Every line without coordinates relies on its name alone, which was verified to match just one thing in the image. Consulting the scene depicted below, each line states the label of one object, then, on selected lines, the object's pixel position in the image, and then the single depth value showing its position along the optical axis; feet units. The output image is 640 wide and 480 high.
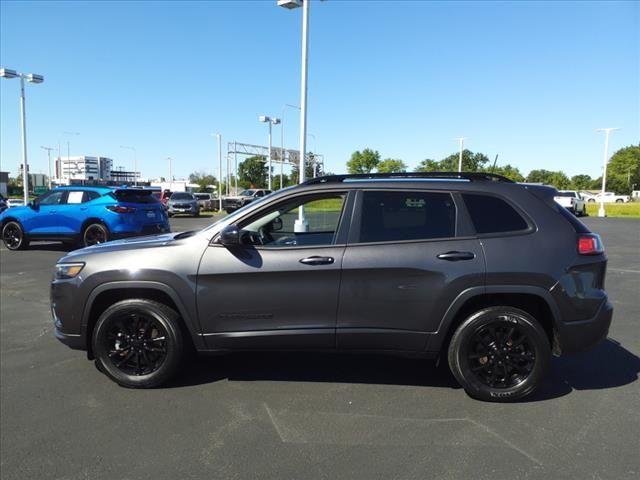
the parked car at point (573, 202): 96.58
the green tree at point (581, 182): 471.21
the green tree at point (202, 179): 462.60
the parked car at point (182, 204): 102.17
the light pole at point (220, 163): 164.86
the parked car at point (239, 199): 113.17
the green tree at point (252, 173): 377.71
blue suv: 39.34
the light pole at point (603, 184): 120.57
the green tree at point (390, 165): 299.07
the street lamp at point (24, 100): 79.36
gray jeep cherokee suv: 12.04
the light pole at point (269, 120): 121.04
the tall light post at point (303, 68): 52.34
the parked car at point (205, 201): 134.21
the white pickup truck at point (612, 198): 287.01
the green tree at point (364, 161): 291.58
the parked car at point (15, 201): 140.55
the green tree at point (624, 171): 367.45
